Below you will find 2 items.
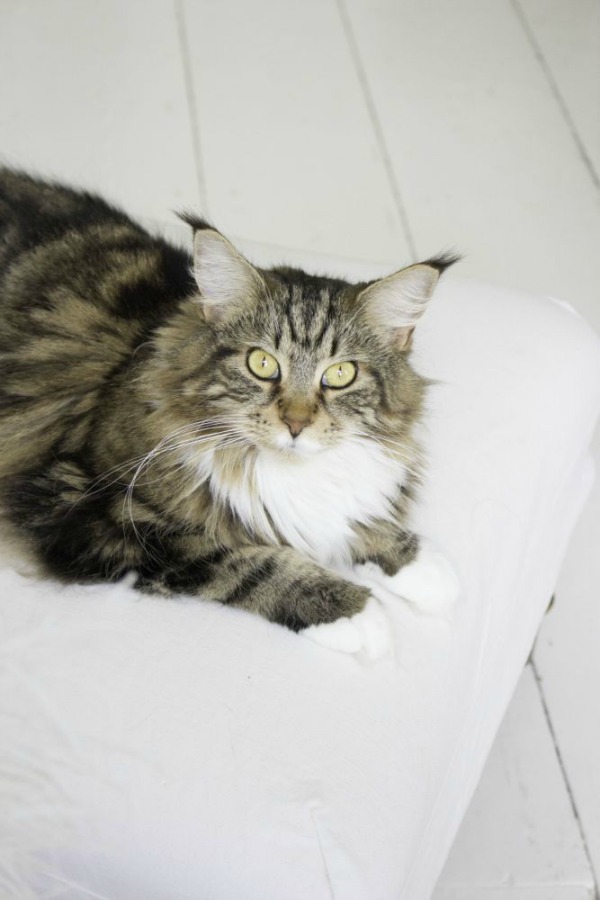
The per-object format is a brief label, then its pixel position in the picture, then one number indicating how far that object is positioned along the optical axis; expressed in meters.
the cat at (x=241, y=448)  1.13
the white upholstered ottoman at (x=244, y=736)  0.94
